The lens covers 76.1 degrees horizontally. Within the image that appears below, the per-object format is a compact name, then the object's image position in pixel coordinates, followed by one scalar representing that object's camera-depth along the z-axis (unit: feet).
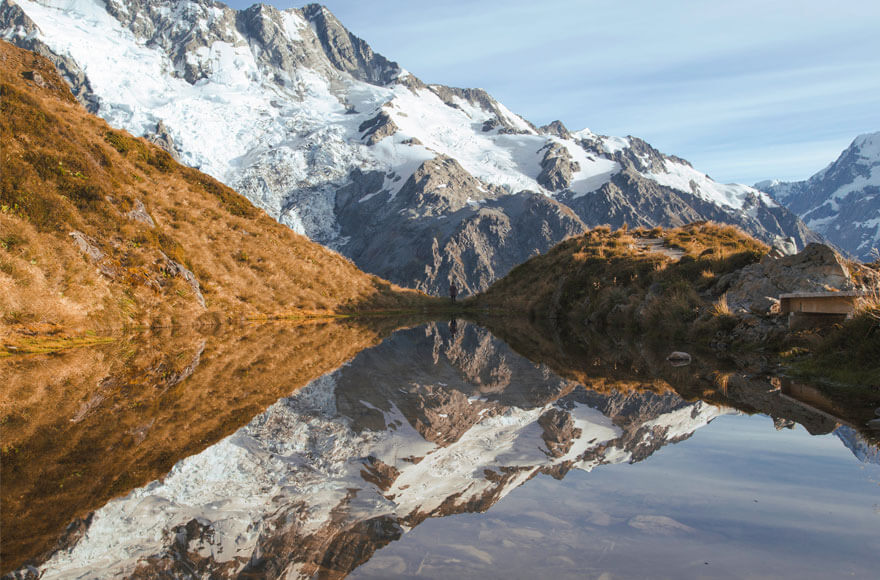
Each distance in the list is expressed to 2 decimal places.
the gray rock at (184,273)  59.47
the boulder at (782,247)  47.16
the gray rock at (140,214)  59.74
